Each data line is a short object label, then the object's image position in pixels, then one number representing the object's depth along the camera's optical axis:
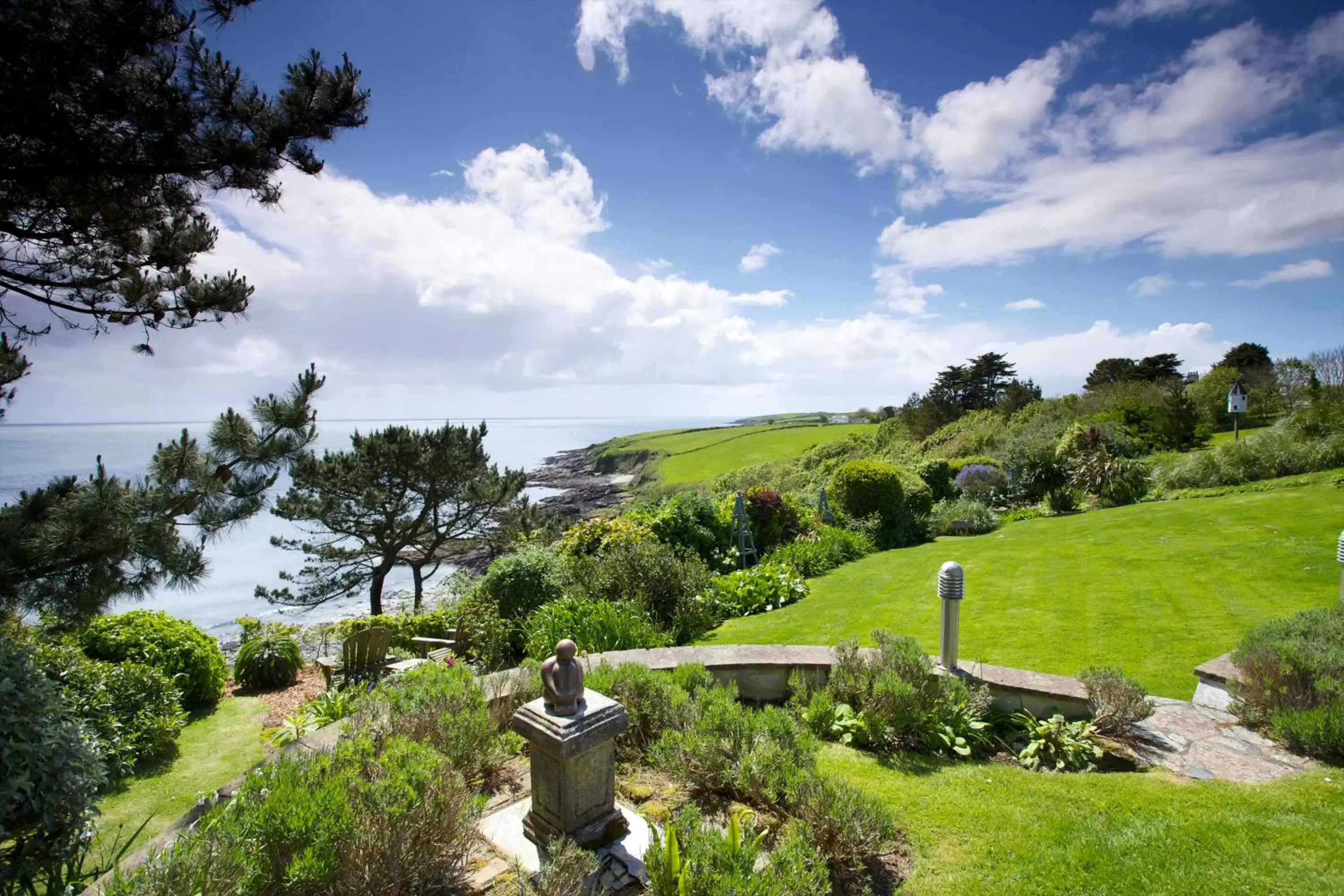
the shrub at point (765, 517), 11.88
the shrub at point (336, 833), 1.96
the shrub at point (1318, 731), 3.50
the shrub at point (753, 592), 8.56
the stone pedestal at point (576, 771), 2.70
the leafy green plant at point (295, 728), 5.09
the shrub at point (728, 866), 2.16
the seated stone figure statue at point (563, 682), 2.72
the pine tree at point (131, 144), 3.34
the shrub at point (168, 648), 6.86
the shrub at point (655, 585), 7.35
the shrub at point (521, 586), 7.99
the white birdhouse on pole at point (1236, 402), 19.20
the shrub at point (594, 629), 5.92
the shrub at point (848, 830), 2.68
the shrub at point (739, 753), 3.15
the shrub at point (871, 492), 14.02
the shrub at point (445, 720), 3.35
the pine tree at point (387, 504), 15.06
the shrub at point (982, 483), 16.89
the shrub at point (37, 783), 2.11
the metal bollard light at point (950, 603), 4.47
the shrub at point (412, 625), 8.72
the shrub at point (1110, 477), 14.69
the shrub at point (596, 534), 9.24
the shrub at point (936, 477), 17.50
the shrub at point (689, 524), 10.38
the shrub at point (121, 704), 5.41
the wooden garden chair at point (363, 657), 7.72
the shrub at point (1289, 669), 3.85
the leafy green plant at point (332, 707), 4.96
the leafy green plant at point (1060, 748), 3.75
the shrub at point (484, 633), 6.95
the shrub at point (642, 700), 3.80
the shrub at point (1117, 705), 3.94
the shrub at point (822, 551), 10.71
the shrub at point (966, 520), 14.00
